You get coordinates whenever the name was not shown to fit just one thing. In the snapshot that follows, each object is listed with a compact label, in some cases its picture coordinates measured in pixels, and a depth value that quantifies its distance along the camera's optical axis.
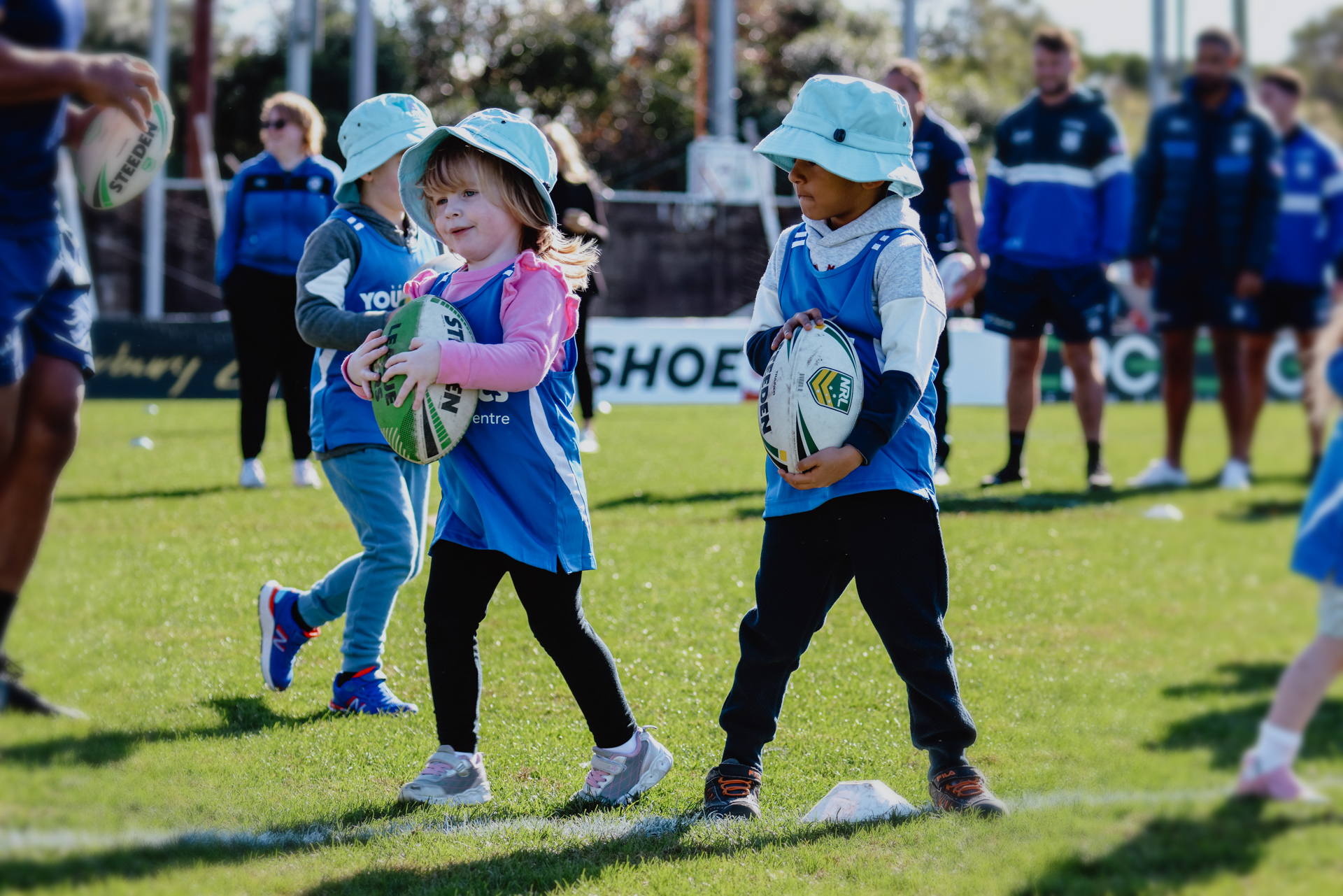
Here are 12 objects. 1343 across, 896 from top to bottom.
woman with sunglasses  15.81
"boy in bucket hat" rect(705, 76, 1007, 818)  6.29
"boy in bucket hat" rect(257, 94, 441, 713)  8.27
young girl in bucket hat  6.63
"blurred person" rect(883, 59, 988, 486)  16.34
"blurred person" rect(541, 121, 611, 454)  18.09
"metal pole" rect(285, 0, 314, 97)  31.98
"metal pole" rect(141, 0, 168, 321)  32.76
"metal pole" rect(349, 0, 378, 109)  38.56
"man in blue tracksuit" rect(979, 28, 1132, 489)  16.55
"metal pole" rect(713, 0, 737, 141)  43.47
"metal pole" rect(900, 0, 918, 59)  47.87
